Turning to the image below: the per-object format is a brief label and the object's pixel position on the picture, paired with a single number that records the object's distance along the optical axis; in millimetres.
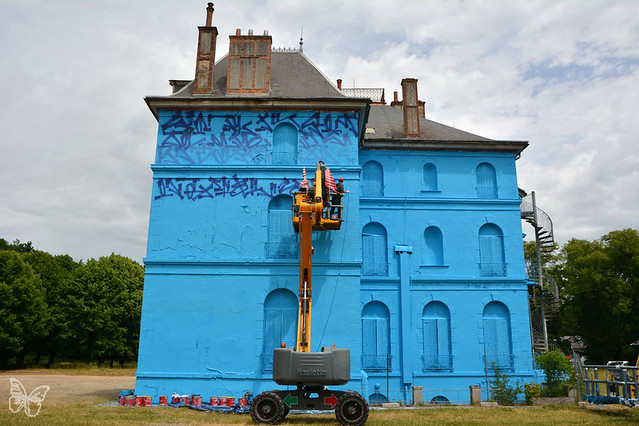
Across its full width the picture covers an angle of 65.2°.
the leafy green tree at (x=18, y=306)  38469
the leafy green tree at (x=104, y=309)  43094
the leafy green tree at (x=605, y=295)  35906
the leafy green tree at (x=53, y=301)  43250
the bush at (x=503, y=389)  20625
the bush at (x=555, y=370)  22219
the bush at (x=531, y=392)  20391
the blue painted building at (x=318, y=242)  18594
